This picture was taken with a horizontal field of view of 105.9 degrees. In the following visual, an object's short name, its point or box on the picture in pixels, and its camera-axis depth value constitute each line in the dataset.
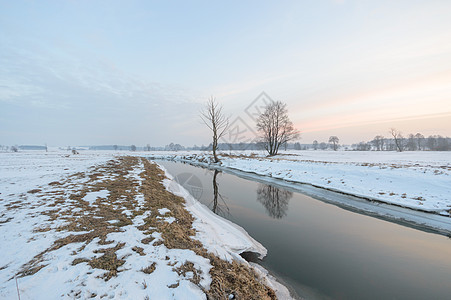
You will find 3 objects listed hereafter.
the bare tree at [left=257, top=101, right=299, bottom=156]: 37.41
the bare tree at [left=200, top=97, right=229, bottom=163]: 29.73
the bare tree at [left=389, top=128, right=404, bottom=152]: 54.31
